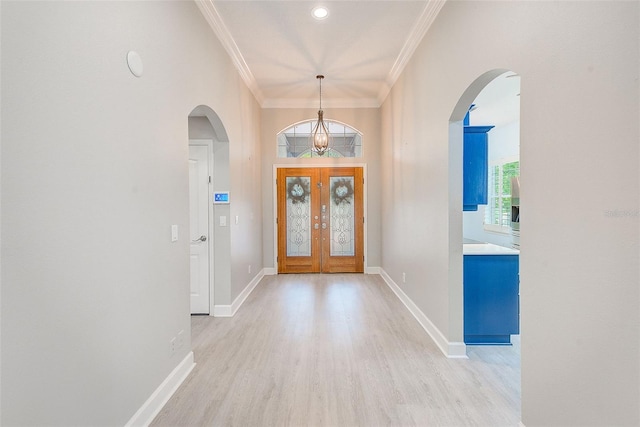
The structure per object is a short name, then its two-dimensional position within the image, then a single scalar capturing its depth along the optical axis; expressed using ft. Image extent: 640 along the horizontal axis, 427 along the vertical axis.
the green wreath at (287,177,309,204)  20.34
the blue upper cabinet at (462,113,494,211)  10.30
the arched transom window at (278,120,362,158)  20.31
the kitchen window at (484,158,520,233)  22.02
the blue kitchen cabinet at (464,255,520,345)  9.96
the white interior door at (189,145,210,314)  12.85
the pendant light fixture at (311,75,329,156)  15.62
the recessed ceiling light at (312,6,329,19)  10.10
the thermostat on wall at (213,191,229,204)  12.82
